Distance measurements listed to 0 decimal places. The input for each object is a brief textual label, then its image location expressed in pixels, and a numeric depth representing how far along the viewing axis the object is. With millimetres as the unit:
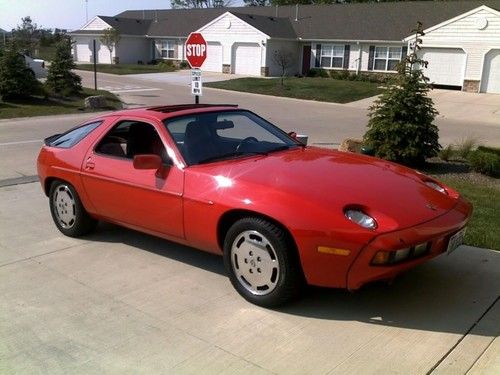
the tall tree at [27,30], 61012
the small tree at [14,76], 19656
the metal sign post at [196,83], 9266
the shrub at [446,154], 10266
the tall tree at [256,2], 86188
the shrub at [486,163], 8966
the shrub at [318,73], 37812
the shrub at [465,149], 10344
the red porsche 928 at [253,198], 3607
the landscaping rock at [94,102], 20078
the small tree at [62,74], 22016
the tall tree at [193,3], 96156
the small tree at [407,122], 9312
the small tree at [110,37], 47406
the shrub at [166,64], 45562
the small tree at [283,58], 38684
